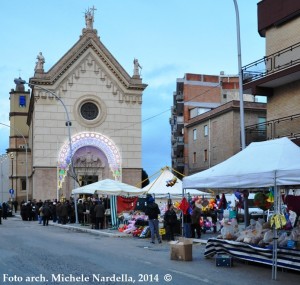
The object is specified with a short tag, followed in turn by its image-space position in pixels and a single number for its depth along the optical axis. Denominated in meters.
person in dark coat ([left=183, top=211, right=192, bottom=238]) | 14.55
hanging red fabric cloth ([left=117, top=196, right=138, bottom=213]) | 22.72
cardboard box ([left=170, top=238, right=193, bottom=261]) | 10.31
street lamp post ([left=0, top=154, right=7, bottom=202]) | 54.00
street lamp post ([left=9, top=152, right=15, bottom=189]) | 47.66
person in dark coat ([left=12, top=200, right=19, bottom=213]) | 43.61
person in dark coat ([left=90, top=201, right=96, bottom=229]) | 20.80
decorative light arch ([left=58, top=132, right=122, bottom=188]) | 34.43
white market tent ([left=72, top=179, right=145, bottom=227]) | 20.82
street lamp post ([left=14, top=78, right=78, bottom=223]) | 24.75
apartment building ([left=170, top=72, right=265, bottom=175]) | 35.38
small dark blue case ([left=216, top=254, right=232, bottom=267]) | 9.60
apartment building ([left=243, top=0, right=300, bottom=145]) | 16.68
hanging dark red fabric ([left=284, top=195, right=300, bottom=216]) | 10.45
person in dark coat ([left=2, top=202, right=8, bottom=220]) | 32.85
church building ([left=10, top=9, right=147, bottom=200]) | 34.43
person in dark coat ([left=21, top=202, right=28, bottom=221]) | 30.13
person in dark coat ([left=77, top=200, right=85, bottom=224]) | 25.14
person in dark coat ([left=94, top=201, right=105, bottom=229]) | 20.27
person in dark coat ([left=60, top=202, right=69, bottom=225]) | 24.81
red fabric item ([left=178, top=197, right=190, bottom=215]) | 13.72
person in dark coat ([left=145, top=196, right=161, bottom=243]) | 14.55
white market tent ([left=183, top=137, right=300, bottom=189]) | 8.56
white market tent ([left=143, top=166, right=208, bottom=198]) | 18.61
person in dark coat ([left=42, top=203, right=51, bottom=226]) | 24.51
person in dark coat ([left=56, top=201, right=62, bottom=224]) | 25.19
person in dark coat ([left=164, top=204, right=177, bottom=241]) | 15.49
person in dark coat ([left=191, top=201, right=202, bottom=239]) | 15.57
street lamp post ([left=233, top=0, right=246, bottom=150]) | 14.77
